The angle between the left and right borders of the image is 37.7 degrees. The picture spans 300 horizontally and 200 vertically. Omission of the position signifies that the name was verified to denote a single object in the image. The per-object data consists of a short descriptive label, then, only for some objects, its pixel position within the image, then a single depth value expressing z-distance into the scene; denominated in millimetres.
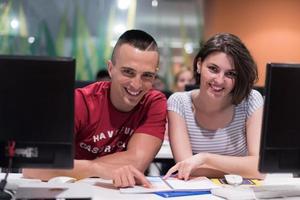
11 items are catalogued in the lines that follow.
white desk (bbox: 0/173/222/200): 1371
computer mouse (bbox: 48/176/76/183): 1606
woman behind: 5057
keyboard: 1539
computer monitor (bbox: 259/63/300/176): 1356
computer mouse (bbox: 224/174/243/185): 1717
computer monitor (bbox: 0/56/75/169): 1322
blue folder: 1525
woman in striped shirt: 1907
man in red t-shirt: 1889
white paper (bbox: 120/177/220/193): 1581
